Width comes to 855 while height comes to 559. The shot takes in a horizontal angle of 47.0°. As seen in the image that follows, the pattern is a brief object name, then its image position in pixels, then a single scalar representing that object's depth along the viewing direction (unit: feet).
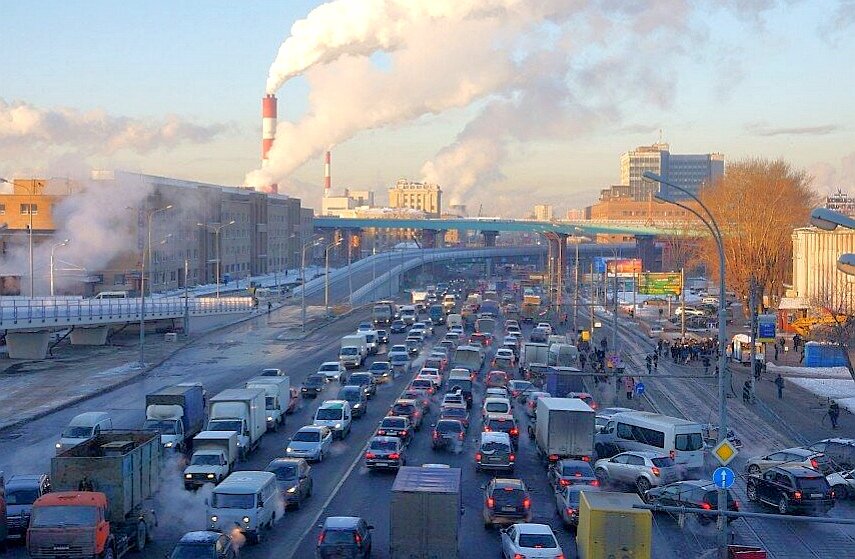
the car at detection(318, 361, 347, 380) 142.80
